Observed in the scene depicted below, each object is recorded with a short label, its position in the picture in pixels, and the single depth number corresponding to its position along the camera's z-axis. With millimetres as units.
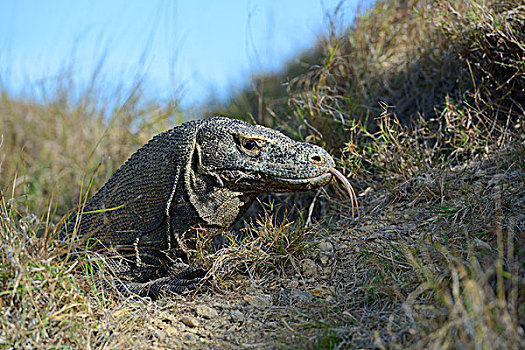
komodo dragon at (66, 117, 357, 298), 6855
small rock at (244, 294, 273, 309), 6089
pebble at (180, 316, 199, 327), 5757
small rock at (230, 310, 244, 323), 5836
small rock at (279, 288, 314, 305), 5994
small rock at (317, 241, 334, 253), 7023
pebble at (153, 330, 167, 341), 5425
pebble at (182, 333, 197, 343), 5438
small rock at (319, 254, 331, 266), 6797
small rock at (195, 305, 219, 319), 5941
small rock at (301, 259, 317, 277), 6603
